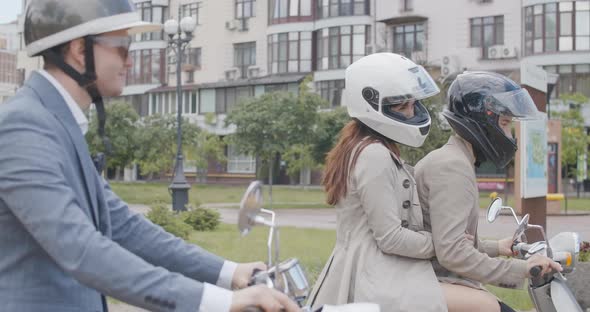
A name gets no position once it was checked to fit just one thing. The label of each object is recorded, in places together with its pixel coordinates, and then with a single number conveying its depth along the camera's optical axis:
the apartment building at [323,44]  43.09
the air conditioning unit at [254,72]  56.03
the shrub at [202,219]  19.42
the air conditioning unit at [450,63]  45.03
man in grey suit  2.02
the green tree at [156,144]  49.19
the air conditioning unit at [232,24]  57.72
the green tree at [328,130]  41.44
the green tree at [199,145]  50.53
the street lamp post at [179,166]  24.84
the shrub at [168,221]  16.05
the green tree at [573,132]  36.44
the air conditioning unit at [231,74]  57.56
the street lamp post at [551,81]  24.41
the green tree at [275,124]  36.12
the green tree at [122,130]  47.84
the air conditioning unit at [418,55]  46.34
